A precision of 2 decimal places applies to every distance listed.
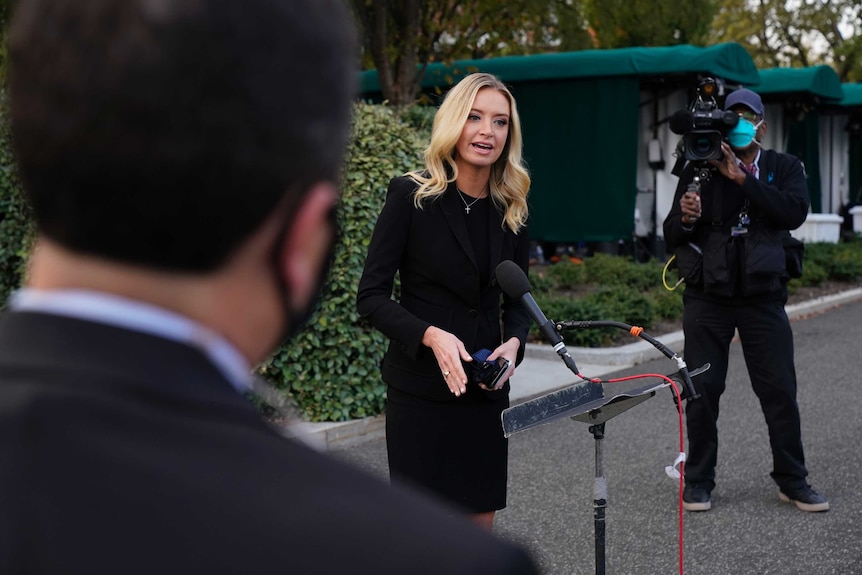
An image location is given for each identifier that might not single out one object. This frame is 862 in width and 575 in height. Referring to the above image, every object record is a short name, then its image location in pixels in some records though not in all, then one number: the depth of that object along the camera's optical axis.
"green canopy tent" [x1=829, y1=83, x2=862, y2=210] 22.16
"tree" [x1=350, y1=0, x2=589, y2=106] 14.18
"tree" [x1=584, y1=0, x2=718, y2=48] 18.48
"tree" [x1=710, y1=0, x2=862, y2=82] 30.88
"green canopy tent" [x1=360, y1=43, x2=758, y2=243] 15.48
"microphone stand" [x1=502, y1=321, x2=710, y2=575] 2.71
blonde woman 3.47
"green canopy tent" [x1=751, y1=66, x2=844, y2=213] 18.34
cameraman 5.20
